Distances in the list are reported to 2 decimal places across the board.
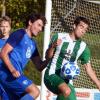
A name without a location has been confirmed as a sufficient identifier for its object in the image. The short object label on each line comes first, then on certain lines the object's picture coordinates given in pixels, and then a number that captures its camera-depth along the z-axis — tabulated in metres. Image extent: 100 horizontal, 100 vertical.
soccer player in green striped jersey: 17.89
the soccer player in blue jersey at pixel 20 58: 17.14
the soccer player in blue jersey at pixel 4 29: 20.16
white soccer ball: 17.92
